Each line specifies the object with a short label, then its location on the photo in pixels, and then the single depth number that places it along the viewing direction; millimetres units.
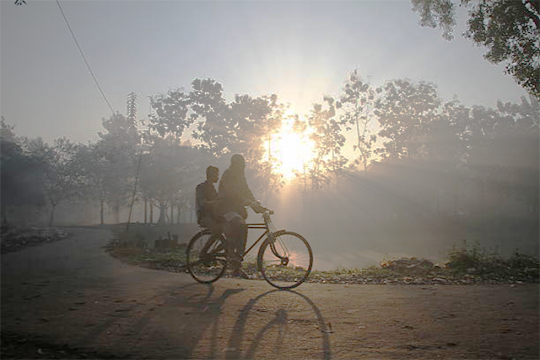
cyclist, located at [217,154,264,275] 6863
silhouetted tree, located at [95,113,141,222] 41844
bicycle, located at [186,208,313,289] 6836
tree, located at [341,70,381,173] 60031
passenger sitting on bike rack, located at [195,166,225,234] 7070
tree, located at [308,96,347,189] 60747
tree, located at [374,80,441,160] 63969
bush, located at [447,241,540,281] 9844
